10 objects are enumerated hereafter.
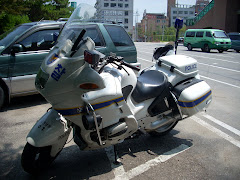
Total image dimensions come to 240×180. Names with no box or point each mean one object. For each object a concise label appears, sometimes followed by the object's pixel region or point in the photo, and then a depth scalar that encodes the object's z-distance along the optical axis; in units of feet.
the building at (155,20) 348.38
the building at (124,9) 307.17
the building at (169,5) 354.47
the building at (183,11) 348.61
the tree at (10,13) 33.54
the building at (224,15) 108.39
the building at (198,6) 342.03
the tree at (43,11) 50.16
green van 62.44
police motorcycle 7.57
